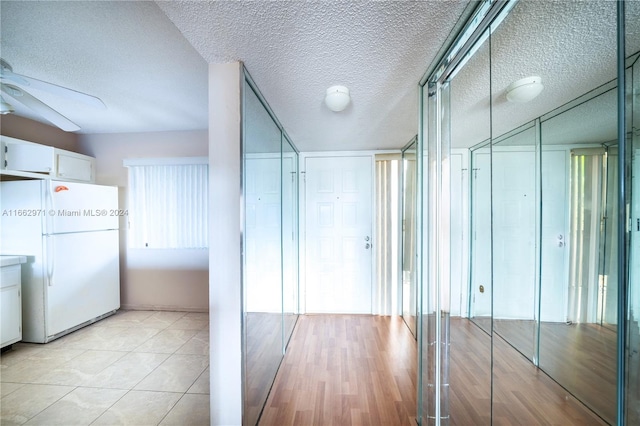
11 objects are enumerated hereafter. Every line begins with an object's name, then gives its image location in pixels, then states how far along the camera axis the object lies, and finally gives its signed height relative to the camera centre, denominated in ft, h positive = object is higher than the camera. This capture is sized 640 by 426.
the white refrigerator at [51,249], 8.42 -1.48
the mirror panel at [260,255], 4.73 -1.15
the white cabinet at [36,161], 8.62 +2.00
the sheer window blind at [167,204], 11.00 +0.31
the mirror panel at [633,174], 2.11 +0.33
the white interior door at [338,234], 11.03 -1.17
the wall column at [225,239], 4.28 -0.55
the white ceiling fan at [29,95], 4.83 +2.73
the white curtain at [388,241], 10.93 -1.50
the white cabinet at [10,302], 7.72 -3.17
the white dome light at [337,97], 5.28 +2.68
